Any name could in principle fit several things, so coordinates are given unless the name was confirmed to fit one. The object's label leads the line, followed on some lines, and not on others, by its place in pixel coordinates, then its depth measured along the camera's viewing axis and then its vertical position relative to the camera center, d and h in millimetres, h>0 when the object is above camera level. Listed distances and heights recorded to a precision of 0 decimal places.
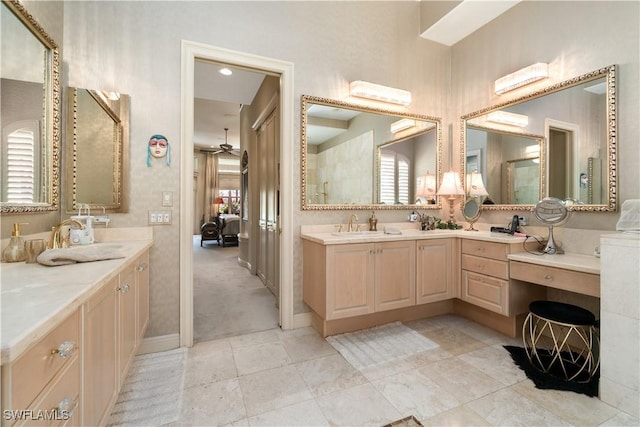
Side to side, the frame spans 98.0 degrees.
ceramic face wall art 2221 +512
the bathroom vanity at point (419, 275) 2307 -542
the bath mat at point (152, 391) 1547 -1138
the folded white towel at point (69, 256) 1293 -214
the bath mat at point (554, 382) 1767 -1110
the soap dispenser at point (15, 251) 1373 -197
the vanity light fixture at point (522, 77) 2537 +1314
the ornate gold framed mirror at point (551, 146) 2164 +636
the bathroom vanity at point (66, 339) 663 -406
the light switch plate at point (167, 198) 2270 +115
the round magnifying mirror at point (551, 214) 2256 +1
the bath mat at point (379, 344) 2164 -1121
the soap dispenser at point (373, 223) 2893 -103
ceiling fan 8031 +1920
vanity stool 1861 -1036
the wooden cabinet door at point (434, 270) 2662 -558
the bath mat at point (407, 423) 1504 -1144
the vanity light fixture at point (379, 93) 2844 +1283
